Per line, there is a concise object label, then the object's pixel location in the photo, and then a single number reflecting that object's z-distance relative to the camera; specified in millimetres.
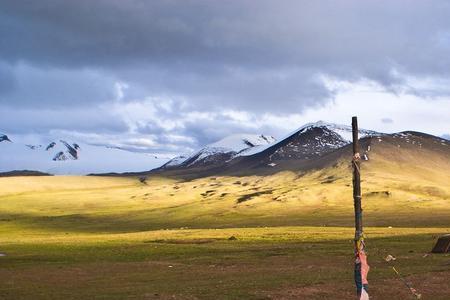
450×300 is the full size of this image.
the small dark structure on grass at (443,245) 56469
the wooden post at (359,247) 21156
